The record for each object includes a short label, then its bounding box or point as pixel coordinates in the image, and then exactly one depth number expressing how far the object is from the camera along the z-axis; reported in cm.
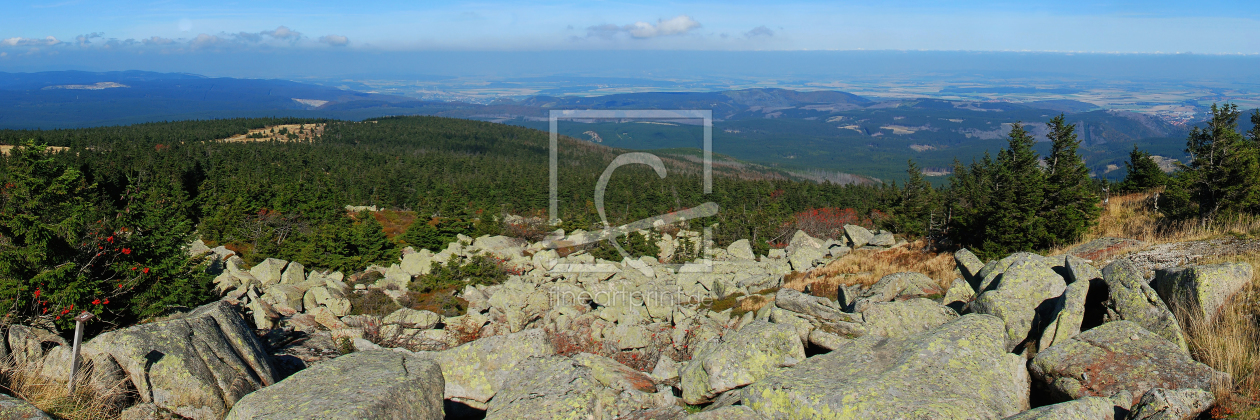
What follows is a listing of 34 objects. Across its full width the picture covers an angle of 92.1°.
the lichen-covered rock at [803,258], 3328
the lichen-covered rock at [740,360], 824
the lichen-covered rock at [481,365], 918
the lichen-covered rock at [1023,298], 890
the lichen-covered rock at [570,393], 704
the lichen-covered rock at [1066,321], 813
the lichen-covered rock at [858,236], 4150
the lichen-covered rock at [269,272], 2850
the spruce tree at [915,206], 4834
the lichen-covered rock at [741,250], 4347
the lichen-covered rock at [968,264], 1349
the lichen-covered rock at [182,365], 774
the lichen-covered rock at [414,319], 1786
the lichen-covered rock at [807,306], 1011
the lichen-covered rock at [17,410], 579
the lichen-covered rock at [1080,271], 919
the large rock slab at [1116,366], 664
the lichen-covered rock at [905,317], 997
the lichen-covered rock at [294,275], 2912
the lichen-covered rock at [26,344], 782
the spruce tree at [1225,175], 2047
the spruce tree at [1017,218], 2812
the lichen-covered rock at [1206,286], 801
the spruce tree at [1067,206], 2697
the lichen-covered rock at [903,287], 1419
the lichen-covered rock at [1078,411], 561
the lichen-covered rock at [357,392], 640
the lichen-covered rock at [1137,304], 767
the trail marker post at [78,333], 660
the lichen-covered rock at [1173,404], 564
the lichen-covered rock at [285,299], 2102
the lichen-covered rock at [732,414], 661
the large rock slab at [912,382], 641
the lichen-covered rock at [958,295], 1180
